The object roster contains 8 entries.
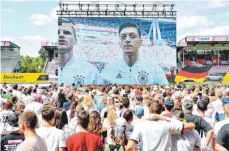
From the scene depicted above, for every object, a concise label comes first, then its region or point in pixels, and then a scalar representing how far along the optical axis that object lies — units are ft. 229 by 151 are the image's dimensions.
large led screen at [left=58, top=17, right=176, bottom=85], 123.13
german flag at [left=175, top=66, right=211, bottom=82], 127.58
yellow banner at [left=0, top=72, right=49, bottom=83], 147.13
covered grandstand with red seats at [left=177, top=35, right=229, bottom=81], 201.87
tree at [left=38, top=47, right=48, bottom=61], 367.88
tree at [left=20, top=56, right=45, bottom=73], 304.09
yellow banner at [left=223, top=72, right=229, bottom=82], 153.48
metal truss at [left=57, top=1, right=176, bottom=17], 127.85
